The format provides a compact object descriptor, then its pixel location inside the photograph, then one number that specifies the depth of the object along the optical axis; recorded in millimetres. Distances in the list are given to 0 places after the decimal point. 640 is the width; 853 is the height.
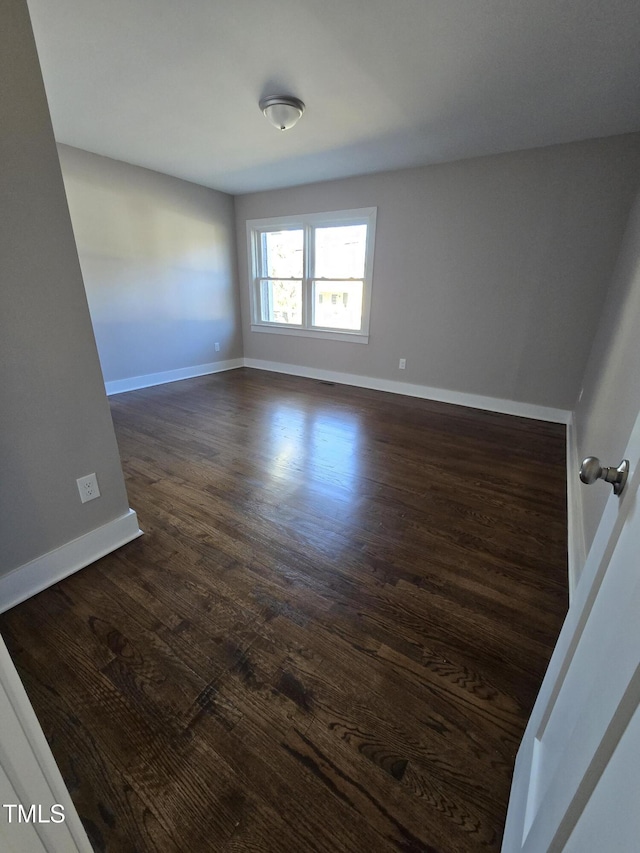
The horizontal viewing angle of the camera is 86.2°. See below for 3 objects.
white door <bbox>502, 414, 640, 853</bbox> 384
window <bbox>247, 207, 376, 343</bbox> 4211
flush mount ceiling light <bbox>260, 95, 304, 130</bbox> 2281
